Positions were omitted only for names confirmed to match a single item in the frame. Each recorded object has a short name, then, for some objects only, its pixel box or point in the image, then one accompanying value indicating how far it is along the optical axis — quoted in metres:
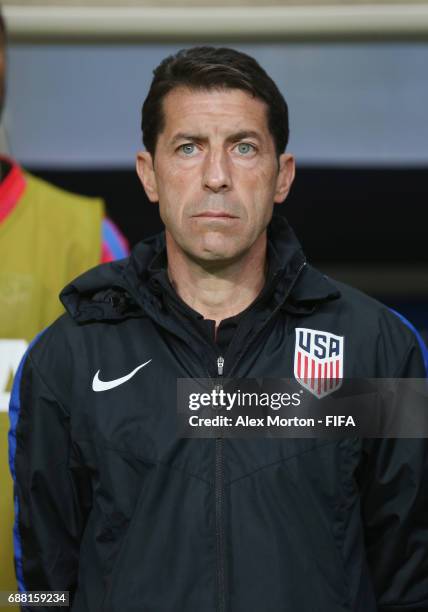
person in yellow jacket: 7.37
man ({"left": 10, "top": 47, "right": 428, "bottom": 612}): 6.96
